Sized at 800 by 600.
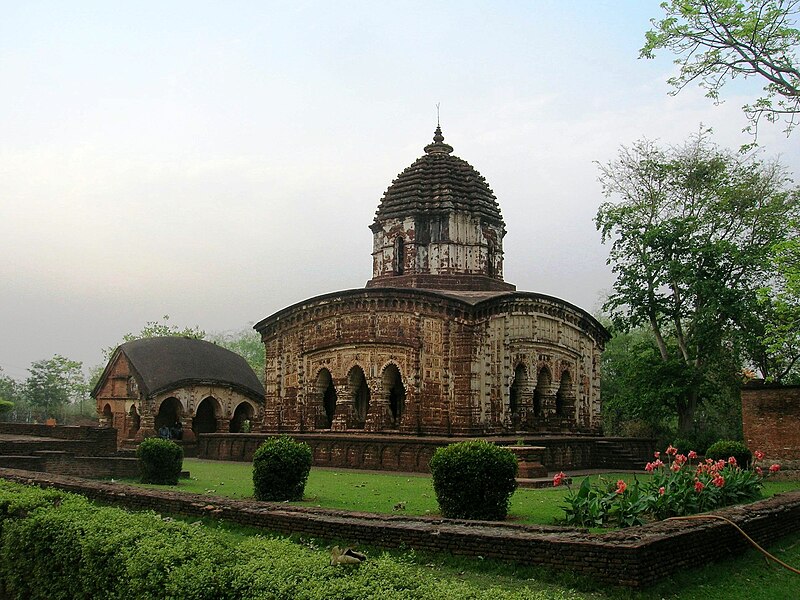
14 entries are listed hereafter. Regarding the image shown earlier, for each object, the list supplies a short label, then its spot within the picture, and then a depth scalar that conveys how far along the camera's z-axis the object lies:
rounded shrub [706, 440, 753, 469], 17.22
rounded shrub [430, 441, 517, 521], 10.48
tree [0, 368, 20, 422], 63.81
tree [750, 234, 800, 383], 19.31
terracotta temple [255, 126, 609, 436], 21.22
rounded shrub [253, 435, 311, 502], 12.43
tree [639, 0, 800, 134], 17.83
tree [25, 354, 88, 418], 54.56
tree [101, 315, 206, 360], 50.35
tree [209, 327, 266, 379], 67.95
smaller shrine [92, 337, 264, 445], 28.88
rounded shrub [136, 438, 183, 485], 14.92
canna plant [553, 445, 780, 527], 9.21
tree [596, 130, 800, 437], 26.17
